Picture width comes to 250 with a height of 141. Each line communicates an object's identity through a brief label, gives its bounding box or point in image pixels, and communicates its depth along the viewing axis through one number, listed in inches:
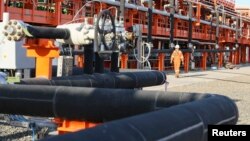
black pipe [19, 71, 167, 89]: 269.3
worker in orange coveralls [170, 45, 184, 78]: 801.6
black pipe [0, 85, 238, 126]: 208.5
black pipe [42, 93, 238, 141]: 117.5
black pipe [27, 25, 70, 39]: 257.4
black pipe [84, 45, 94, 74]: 336.8
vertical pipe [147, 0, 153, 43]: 823.1
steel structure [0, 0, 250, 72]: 591.2
